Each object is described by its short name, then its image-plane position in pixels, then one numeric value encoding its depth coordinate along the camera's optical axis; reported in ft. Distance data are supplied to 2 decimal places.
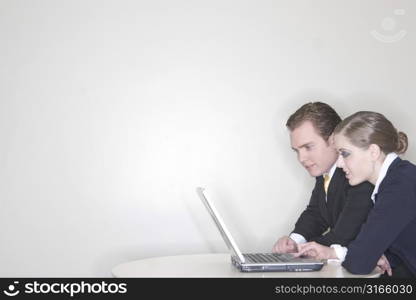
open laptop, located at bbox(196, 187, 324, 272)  6.58
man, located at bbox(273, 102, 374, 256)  8.64
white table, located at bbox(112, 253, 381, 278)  6.40
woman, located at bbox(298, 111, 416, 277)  6.61
